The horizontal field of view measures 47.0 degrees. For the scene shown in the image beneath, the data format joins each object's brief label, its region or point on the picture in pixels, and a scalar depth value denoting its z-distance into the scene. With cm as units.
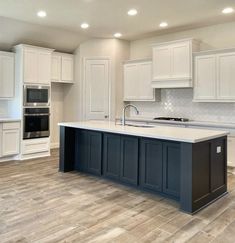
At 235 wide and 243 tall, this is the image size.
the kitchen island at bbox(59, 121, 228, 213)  330
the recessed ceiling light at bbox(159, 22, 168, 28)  588
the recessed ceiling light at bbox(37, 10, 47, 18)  520
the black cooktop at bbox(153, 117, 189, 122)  610
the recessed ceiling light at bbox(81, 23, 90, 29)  605
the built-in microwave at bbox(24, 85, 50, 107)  612
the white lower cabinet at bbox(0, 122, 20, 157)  584
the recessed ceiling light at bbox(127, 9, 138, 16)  508
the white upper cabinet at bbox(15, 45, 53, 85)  607
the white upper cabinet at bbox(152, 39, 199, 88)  584
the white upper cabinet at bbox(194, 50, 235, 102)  536
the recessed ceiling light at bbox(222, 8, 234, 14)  492
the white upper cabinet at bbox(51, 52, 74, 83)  703
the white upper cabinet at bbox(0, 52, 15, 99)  604
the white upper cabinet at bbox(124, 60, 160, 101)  675
